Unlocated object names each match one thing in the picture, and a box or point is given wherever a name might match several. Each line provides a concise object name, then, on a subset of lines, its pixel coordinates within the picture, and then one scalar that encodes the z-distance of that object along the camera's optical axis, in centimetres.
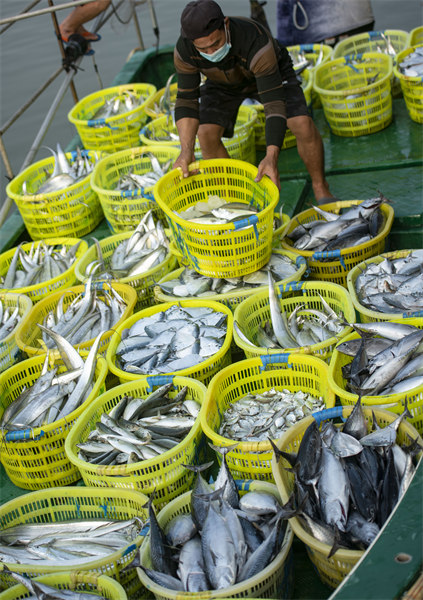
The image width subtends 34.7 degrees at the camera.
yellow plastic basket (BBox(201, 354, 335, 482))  305
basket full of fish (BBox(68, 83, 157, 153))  644
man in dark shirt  410
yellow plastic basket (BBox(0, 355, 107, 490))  345
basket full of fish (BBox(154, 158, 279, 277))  392
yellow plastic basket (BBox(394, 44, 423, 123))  559
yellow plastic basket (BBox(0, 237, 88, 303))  479
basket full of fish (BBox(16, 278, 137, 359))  425
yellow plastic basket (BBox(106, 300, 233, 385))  365
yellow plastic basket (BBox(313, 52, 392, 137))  593
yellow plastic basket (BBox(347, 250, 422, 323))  356
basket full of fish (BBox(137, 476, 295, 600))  243
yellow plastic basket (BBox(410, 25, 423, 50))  667
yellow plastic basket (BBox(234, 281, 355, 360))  388
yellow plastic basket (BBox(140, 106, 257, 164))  568
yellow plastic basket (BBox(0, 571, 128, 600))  264
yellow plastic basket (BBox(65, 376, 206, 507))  303
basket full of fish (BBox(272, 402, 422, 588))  245
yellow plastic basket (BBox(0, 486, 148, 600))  295
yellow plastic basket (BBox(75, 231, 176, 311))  459
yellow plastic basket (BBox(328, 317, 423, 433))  291
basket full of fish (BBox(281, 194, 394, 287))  432
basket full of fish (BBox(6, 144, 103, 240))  557
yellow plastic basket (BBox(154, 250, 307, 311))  410
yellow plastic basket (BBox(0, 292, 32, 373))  438
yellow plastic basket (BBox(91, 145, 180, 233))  519
